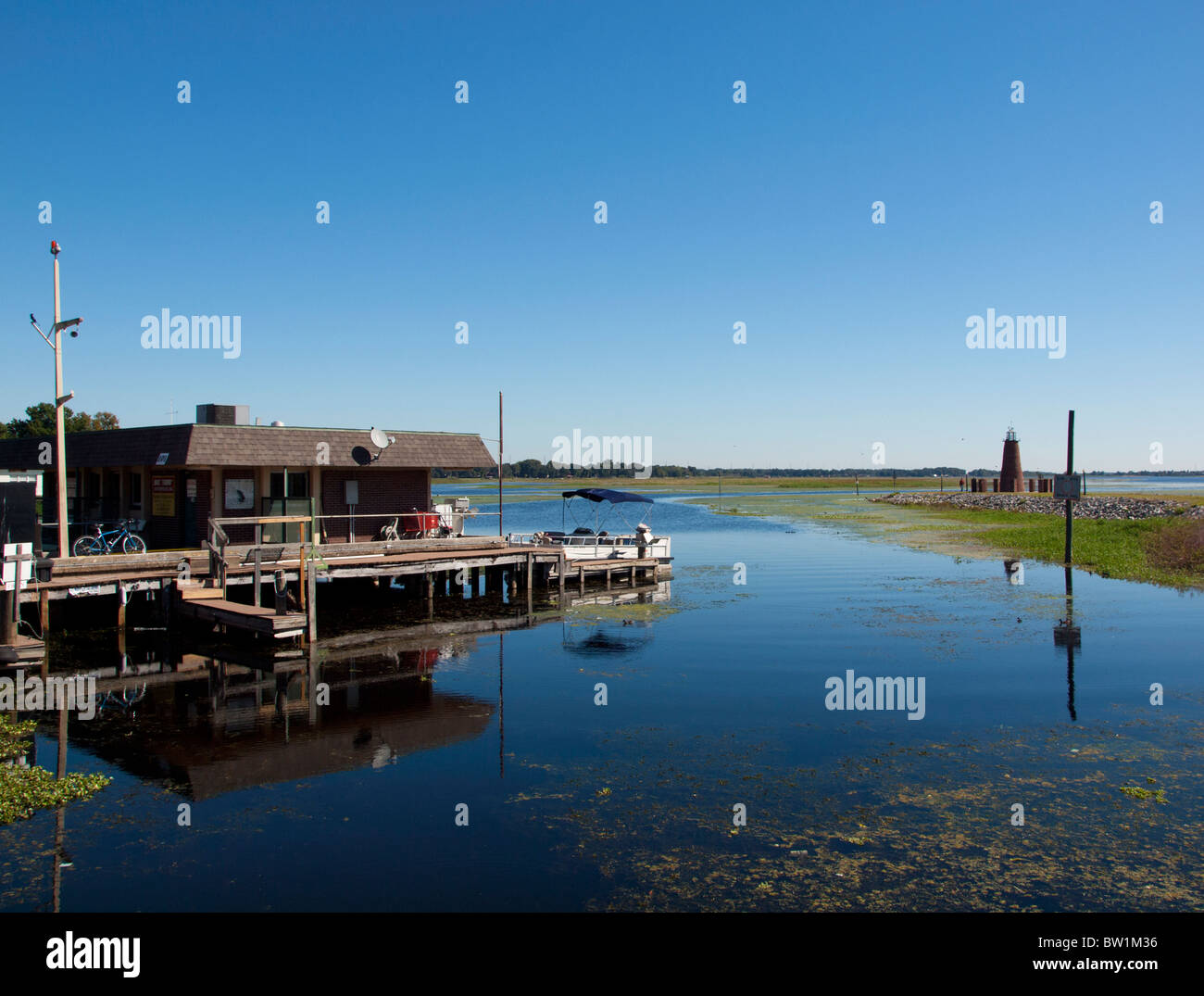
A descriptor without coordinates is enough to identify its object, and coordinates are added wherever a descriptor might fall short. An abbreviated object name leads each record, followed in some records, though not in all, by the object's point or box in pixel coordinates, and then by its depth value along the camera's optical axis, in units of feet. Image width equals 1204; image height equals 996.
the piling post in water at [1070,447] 119.34
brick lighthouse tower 328.49
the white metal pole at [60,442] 77.97
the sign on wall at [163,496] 97.35
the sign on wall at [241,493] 96.68
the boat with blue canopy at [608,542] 123.13
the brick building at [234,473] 92.07
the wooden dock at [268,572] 74.49
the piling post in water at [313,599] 76.13
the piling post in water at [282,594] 72.82
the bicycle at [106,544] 89.51
